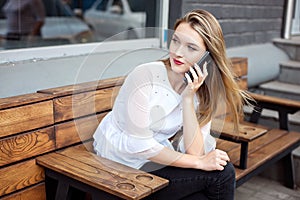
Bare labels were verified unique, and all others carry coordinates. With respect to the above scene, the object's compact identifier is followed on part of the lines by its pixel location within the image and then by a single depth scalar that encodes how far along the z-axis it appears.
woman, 1.72
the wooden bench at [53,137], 1.66
